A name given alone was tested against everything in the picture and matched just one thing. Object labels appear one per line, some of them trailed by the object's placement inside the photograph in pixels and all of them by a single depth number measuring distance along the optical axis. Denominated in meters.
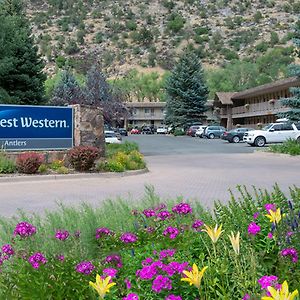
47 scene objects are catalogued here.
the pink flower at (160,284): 2.63
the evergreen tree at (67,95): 35.62
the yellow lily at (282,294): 2.02
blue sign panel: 18.45
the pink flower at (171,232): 3.97
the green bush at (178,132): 73.06
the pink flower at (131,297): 2.37
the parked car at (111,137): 39.93
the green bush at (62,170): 17.45
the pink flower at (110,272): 2.86
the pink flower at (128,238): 3.92
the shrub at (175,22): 168.38
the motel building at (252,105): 61.47
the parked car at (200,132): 64.19
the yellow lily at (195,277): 2.40
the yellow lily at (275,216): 3.48
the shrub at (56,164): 17.93
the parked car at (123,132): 79.00
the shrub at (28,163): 16.97
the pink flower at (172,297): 2.54
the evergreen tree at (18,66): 29.99
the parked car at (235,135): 50.75
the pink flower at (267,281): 2.32
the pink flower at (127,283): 2.95
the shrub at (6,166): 16.86
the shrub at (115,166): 18.12
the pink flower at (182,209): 4.61
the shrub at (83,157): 17.67
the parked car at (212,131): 62.84
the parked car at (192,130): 67.20
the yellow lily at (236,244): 2.77
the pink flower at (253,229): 3.48
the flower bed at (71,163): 17.03
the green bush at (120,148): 22.78
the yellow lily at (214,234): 2.95
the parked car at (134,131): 96.64
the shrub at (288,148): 27.11
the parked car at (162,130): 88.88
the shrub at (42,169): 17.38
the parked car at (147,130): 97.94
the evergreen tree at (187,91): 72.25
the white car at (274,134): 39.22
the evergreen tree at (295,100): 30.48
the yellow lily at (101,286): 2.35
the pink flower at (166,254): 3.31
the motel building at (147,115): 107.44
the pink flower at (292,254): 3.22
